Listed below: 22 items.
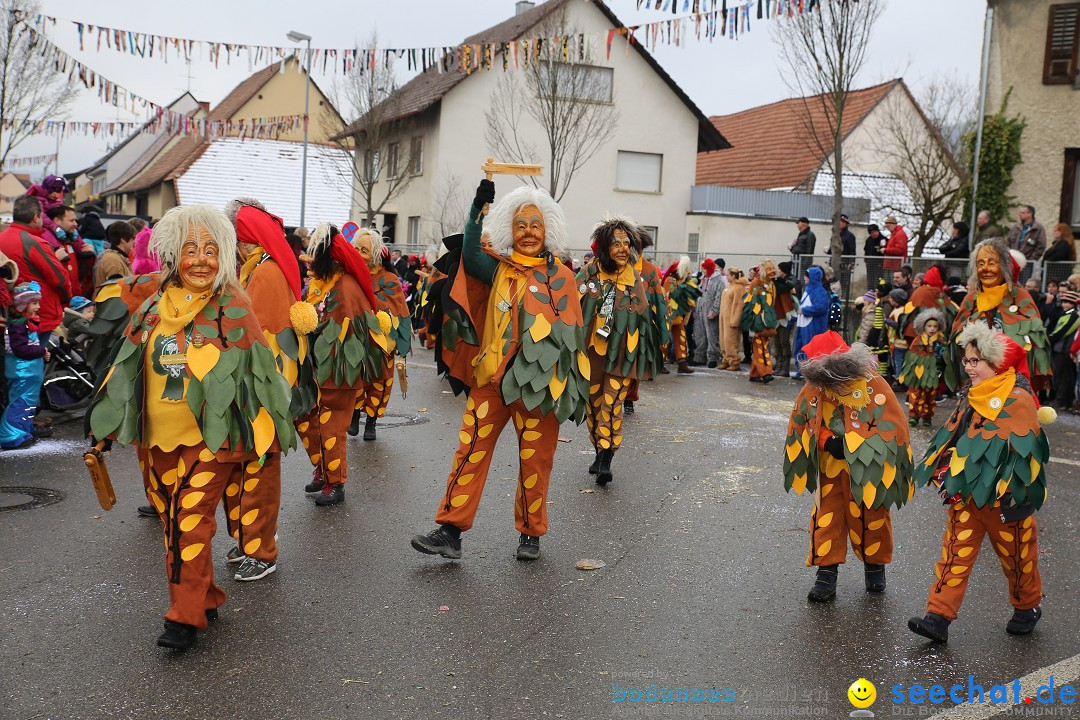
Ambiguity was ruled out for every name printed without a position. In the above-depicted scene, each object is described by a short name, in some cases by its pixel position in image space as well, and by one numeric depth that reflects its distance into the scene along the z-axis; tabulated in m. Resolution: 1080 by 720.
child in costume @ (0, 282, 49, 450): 7.96
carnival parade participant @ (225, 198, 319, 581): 4.93
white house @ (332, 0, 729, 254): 27.98
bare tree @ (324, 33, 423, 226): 28.39
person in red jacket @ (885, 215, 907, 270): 17.06
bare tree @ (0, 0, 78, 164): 23.52
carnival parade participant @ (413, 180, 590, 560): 5.34
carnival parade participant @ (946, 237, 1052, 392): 8.07
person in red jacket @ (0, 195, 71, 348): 8.23
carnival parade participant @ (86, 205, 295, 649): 4.12
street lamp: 21.84
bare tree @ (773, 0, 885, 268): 17.86
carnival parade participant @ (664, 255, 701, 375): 15.20
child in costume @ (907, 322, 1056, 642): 4.47
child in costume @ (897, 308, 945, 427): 10.65
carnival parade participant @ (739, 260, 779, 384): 14.59
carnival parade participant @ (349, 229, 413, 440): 8.08
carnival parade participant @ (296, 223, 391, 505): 6.59
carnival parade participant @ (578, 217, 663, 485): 7.64
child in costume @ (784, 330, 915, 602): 4.86
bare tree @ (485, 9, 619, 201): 24.72
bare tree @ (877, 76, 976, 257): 22.48
